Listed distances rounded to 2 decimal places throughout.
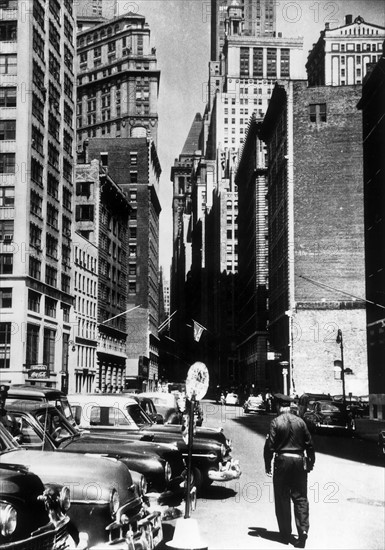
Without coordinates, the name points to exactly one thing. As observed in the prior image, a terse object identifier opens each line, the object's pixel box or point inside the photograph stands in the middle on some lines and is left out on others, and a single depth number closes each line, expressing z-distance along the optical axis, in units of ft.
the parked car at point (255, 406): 183.83
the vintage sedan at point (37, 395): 36.29
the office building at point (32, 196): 181.98
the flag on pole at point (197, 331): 152.58
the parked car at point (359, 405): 165.75
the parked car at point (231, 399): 240.53
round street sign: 37.37
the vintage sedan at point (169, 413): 67.21
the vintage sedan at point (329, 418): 105.19
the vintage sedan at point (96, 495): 25.13
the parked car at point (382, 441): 68.82
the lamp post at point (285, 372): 216.33
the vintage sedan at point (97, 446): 32.65
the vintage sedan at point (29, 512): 19.66
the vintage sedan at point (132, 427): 45.42
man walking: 32.58
